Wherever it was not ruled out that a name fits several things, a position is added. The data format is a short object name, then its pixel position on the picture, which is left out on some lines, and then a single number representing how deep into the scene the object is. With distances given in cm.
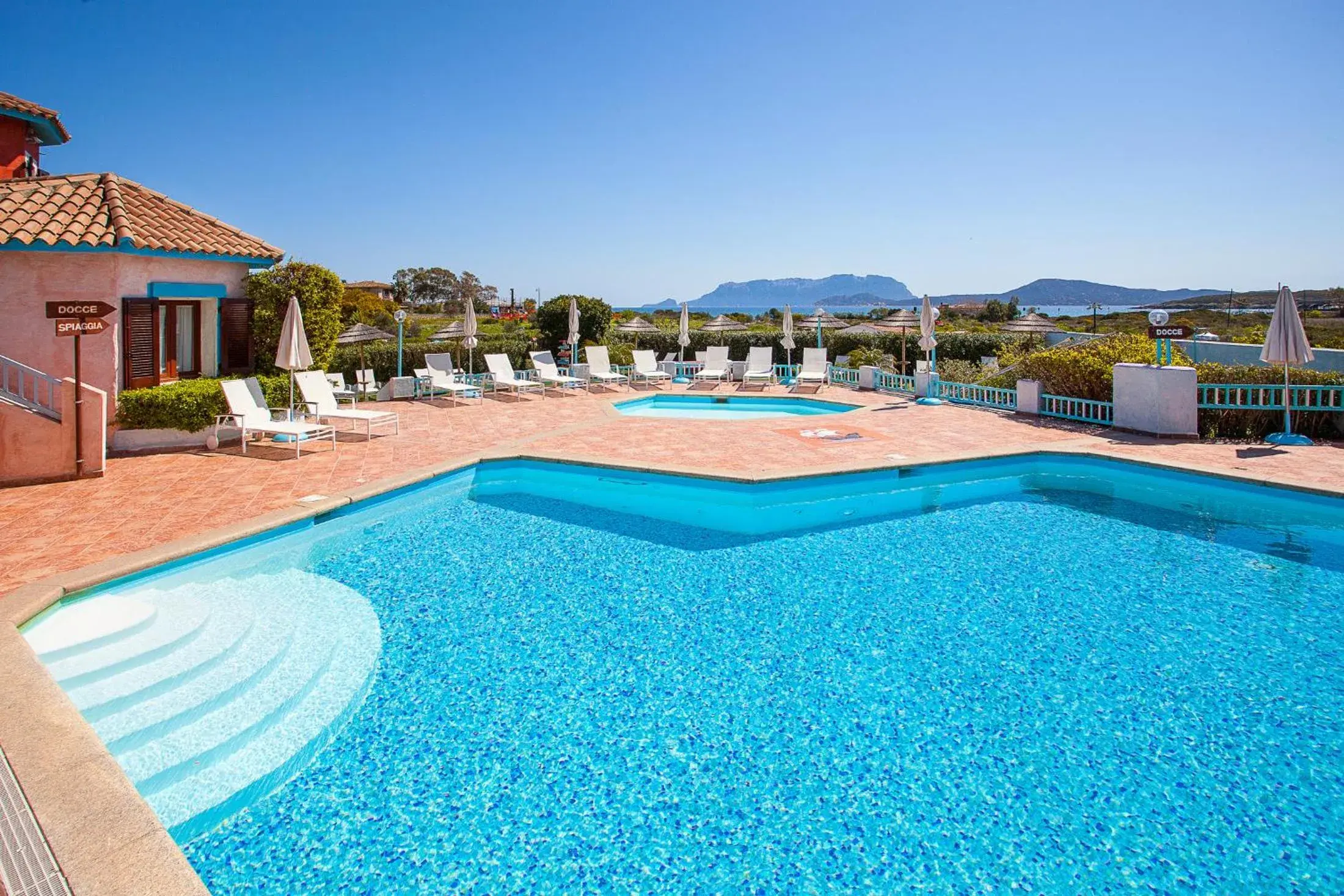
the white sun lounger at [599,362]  1861
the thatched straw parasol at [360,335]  1526
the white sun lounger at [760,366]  1850
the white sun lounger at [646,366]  1898
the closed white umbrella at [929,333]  1556
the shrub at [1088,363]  1279
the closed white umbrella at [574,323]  1914
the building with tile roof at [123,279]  917
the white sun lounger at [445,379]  1557
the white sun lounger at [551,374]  1711
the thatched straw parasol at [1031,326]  2120
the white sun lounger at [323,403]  1088
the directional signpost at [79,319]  834
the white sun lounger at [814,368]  1781
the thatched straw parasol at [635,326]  2420
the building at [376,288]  6759
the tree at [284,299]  1147
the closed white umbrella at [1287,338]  1023
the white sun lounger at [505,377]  1683
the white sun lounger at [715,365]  1894
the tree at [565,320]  2298
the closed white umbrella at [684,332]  2069
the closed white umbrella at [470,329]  1662
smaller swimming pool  1598
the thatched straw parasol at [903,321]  1789
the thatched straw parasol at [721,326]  2686
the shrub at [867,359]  2090
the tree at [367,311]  3903
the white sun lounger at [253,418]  979
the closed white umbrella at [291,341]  1030
